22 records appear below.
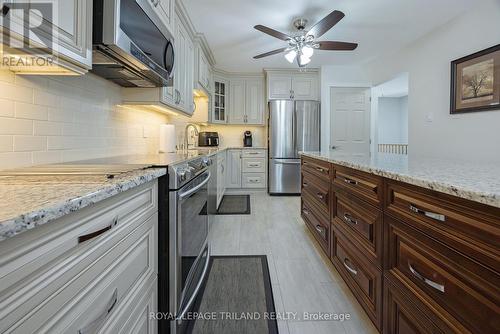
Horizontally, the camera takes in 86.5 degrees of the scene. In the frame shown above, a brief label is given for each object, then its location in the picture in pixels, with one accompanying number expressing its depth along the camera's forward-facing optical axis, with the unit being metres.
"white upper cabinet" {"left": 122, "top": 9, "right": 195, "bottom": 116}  2.03
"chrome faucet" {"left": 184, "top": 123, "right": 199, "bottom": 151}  3.96
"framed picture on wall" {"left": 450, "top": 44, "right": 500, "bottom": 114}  2.74
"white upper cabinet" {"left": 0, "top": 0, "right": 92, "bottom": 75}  0.77
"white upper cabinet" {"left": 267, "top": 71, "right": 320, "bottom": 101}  5.25
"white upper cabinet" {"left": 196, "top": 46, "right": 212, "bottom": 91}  3.67
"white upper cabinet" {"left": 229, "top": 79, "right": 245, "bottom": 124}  5.49
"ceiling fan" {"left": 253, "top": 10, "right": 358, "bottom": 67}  2.78
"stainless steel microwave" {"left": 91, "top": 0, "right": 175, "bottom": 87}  1.16
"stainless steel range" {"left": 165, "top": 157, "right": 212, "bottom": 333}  1.25
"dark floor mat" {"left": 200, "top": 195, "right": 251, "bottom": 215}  3.83
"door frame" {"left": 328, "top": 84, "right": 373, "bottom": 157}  5.08
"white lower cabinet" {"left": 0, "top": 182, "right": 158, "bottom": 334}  0.46
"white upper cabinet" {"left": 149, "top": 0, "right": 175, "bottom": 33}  1.77
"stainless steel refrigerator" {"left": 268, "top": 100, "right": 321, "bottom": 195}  5.06
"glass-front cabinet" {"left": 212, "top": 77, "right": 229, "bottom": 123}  5.27
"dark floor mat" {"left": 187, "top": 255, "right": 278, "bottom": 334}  1.43
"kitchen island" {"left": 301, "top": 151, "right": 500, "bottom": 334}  0.71
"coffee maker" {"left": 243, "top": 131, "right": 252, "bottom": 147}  5.61
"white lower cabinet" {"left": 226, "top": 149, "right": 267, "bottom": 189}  5.25
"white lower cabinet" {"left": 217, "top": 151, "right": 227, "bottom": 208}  3.79
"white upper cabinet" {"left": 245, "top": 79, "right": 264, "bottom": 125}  5.52
